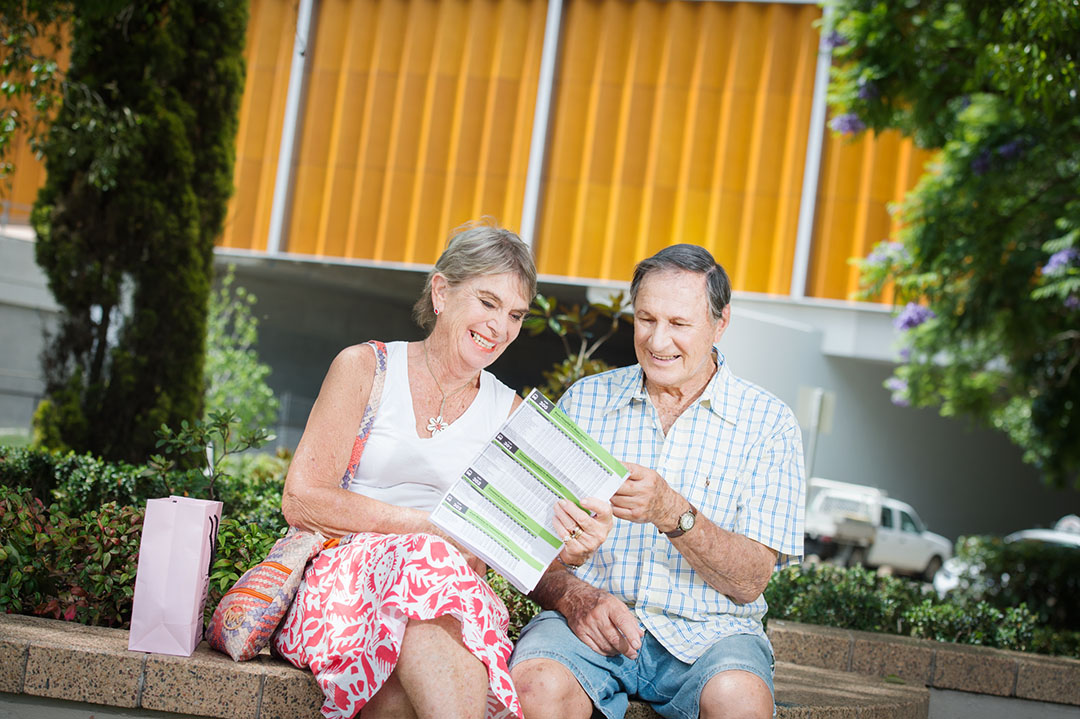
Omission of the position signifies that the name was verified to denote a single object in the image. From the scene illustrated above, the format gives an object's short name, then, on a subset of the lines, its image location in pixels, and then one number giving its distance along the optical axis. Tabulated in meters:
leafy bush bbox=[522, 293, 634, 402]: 6.26
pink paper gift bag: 2.82
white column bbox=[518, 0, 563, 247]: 17.64
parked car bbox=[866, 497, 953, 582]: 17.73
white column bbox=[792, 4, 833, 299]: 17.00
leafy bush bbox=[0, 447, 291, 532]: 5.33
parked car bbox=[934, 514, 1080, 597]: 17.99
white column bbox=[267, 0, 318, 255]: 18.20
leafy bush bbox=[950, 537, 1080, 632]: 9.53
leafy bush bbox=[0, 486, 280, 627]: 3.54
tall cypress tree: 8.13
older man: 2.78
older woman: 2.56
